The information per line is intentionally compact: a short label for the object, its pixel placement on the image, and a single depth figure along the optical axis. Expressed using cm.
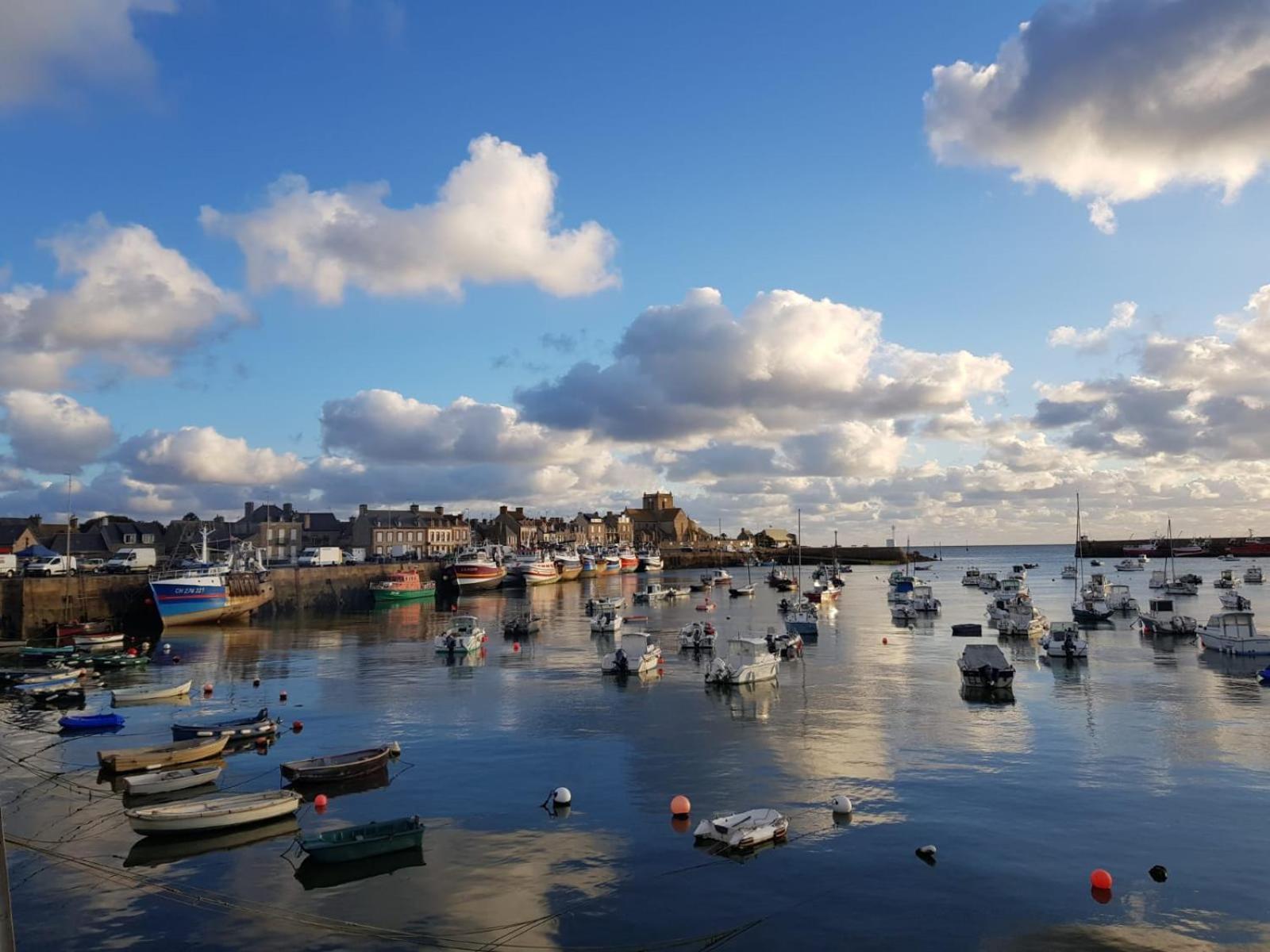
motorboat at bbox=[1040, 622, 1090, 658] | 6525
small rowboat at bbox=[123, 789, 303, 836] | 2741
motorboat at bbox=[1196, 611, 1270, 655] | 6494
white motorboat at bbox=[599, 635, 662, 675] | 5903
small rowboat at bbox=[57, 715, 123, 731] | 4366
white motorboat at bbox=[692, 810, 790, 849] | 2584
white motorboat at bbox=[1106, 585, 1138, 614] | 10694
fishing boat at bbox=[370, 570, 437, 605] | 12769
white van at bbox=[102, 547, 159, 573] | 10625
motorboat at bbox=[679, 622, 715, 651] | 7369
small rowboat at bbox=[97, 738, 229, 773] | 3519
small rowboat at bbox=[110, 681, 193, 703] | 5134
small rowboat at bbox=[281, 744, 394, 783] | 3325
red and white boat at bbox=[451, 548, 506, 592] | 14675
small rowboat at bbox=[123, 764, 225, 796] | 3183
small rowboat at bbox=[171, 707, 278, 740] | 3975
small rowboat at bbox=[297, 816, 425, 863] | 2508
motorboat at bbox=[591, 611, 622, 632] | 8550
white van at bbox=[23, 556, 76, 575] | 9438
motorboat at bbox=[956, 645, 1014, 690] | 5159
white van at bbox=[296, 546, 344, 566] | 13688
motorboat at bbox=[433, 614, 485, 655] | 7012
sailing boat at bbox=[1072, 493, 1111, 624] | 9462
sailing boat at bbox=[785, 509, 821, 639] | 8331
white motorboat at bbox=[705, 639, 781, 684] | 5369
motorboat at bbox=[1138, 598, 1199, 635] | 7869
